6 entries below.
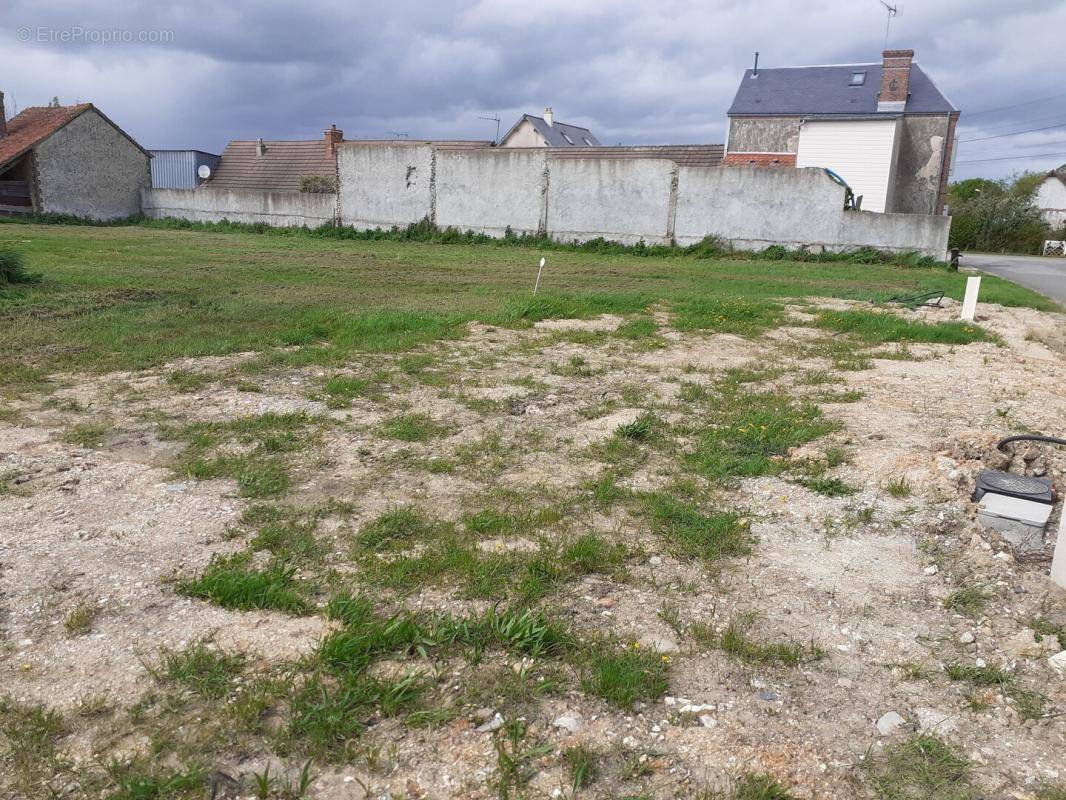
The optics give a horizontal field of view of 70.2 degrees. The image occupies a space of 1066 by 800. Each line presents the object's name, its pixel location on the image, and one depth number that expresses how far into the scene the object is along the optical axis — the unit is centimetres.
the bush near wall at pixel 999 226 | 4578
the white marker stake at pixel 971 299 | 1155
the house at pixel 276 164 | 3609
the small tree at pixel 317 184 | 3266
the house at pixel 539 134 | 4331
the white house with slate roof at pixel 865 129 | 3409
